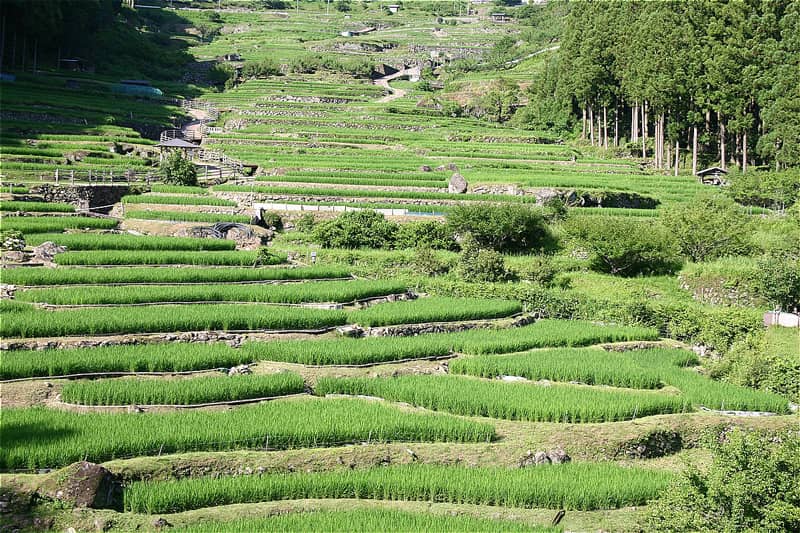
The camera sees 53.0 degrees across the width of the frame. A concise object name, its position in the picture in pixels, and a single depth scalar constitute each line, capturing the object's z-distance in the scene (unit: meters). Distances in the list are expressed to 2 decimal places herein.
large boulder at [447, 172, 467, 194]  43.19
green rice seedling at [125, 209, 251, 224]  35.62
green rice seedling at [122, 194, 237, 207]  38.34
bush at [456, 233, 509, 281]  31.95
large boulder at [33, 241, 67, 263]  28.03
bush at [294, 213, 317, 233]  37.46
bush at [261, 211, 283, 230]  38.25
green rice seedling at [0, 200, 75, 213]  33.97
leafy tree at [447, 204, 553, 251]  34.97
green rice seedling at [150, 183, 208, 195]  40.81
